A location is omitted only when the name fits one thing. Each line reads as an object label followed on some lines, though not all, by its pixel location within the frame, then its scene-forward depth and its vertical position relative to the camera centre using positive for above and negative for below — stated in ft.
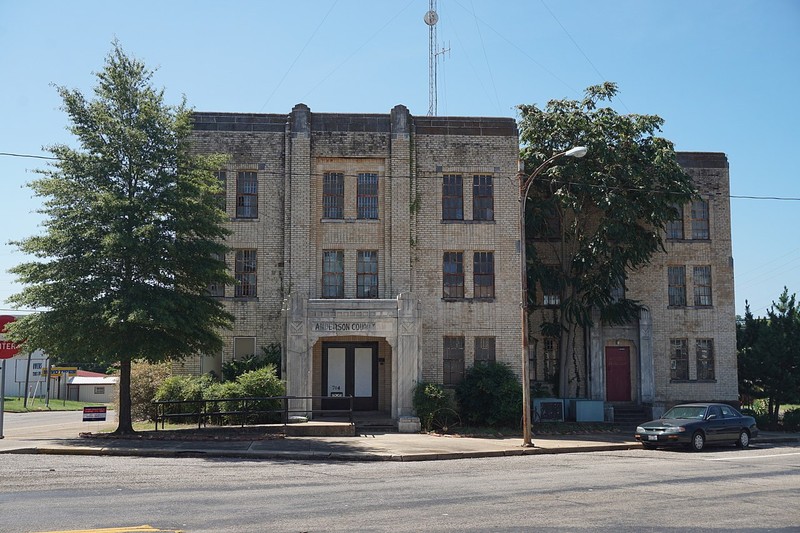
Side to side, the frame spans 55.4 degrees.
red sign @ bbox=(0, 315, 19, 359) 75.22 +0.00
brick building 91.09 +13.89
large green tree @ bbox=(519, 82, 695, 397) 93.30 +17.64
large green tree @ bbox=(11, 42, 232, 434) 69.62 +9.70
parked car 71.77 -7.88
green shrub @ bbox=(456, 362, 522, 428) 84.58 -5.65
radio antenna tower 109.60 +46.35
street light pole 72.69 -1.91
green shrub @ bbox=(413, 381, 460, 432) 83.35 -6.68
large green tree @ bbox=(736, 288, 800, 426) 102.17 -1.45
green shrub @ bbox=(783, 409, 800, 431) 98.02 -9.69
